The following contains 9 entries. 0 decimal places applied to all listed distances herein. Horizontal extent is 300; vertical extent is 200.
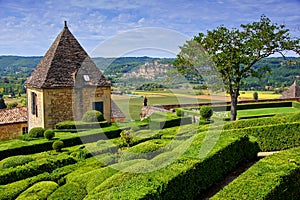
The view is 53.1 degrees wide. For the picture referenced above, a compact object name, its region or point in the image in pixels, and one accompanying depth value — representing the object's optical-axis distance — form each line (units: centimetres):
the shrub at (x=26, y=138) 1551
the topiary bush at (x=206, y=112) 2216
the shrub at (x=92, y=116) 1830
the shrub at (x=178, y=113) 2381
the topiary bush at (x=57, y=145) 1391
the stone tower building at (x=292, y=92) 3945
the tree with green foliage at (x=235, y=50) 2008
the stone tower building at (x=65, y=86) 1928
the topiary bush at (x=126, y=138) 1349
